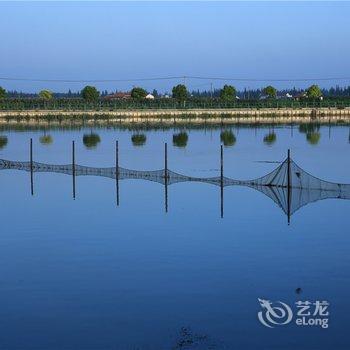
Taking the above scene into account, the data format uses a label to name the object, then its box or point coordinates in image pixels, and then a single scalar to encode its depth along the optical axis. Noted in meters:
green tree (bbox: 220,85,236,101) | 112.12
